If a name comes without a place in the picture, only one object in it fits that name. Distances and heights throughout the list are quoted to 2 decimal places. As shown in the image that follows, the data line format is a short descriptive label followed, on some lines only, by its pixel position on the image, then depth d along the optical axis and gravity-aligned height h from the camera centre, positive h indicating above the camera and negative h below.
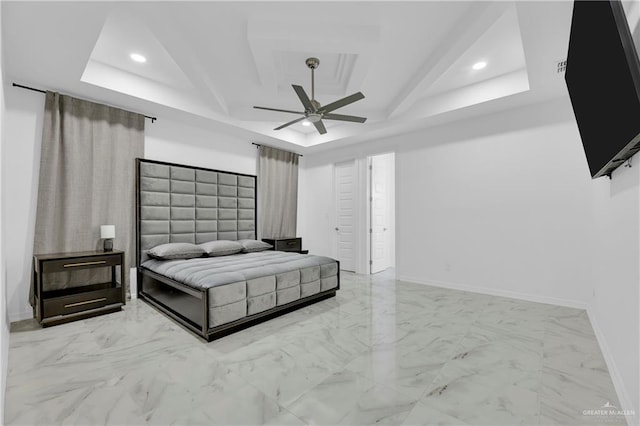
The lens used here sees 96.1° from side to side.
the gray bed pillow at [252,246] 4.39 -0.51
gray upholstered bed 2.69 -0.60
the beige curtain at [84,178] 3.16 +0.41
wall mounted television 1.22 +0.68
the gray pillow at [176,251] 3.60 -0.49
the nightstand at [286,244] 5.26 -0.57
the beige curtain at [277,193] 5.40 +0.41
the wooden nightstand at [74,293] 2.79 -0.86
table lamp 3.36 -0.25
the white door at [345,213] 5.73 +0.02
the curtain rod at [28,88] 3.01 +1.34
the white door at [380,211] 5.62 +0.07
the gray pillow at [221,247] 3.98 -0.48
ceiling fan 2.73 +1.08
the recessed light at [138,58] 3.04 +1.67
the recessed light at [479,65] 3.19 +1.68
